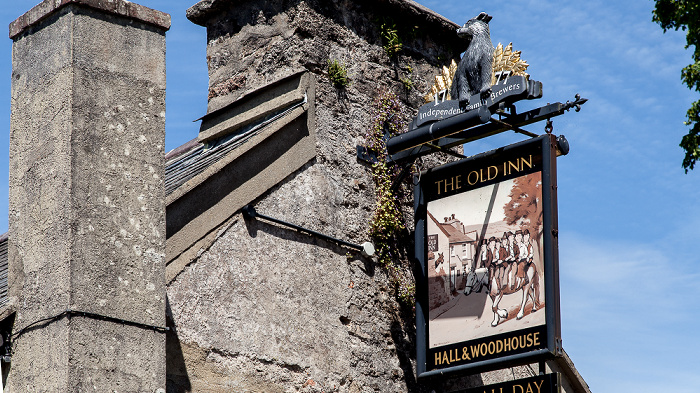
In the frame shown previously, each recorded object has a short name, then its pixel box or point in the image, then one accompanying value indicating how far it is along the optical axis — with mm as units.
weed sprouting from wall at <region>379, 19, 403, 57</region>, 19000
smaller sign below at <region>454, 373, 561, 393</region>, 15031
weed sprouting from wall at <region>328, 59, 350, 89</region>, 17750
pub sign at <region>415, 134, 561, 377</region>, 15391
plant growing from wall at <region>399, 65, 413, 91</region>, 19047
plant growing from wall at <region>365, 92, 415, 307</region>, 17484
